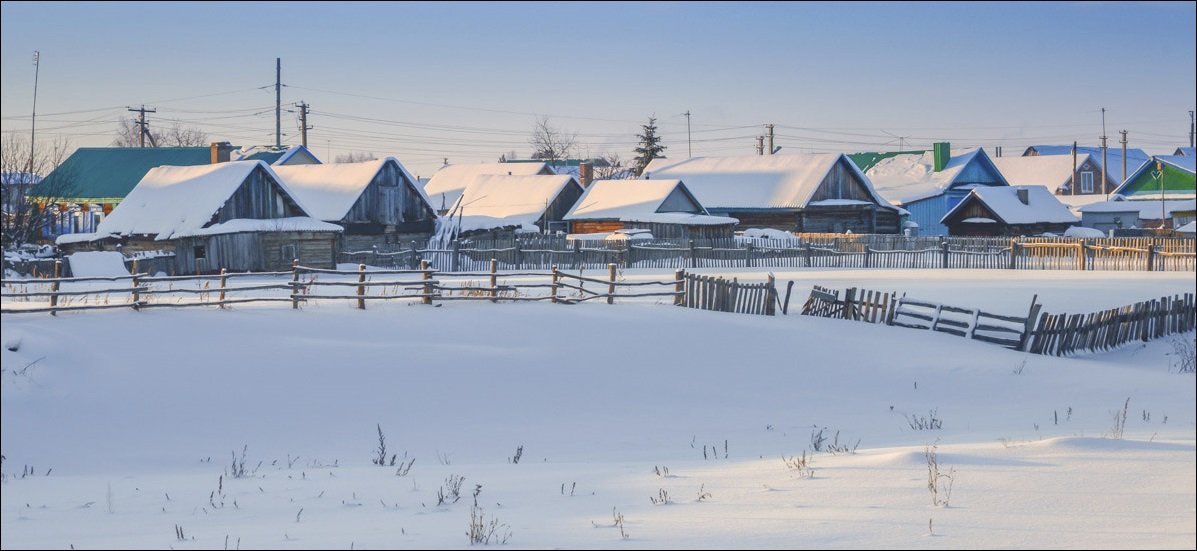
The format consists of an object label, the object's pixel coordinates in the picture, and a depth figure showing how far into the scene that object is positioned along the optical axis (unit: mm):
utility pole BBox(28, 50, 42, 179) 33719
